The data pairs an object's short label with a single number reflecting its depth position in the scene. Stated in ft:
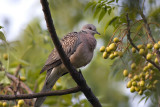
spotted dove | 25.21
